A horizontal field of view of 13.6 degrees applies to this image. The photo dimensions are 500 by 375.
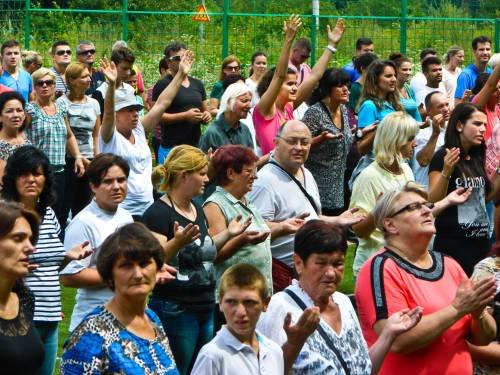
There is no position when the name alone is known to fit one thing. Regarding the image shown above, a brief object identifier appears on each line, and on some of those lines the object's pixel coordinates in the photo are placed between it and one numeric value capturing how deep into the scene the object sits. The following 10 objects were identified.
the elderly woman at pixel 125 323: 8.55
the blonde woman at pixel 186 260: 12.40
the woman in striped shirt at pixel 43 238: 11.84
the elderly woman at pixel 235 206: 13.11
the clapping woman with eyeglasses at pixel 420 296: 10.22
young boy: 9.37
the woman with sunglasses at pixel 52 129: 19.40
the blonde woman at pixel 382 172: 14.31
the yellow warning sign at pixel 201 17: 32.94
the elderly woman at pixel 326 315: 9.92
